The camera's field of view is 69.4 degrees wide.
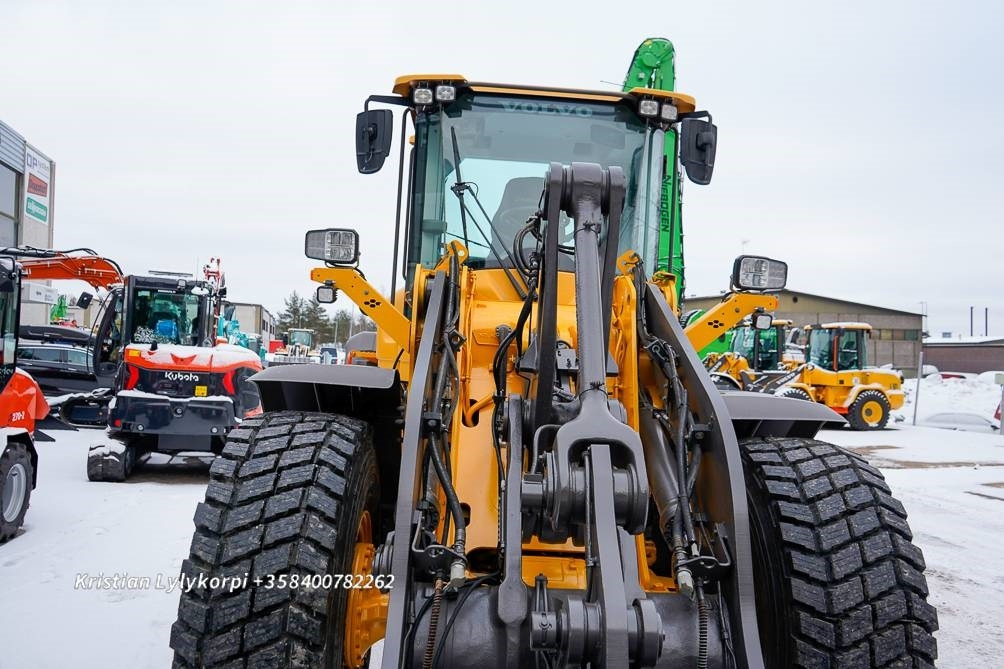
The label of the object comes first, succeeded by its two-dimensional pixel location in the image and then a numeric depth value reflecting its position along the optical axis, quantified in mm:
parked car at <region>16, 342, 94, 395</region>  13648
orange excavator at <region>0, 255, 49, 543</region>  5953
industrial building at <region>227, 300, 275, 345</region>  47650
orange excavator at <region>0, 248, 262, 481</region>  8766
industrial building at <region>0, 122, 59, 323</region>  25688
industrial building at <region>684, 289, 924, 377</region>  43906
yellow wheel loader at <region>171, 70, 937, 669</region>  2025
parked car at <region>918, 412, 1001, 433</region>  19891
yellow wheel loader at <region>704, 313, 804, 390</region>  18312
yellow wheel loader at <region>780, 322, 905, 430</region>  18797
